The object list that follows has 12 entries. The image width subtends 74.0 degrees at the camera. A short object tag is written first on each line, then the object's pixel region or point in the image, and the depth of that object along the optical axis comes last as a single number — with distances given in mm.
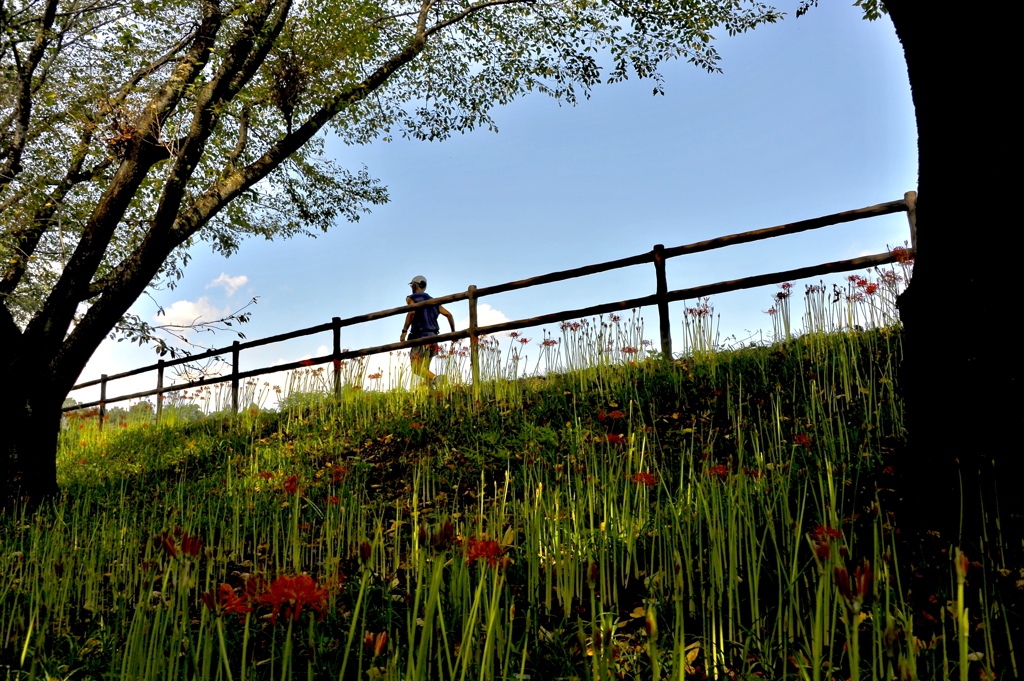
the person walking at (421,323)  9508
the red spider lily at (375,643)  1547
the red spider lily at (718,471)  2803
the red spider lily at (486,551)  1946
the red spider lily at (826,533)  2015
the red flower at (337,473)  3734
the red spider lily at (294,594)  1499
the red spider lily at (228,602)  1568
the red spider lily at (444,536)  1831
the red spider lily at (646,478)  2810
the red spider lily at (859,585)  1306
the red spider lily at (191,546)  1816
